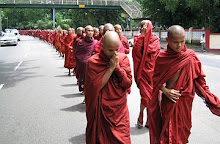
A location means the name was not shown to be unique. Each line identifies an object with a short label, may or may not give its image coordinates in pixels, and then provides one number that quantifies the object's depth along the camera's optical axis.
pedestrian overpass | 43.75
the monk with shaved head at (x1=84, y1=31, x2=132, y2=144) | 3.03
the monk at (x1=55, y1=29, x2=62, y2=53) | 19.75
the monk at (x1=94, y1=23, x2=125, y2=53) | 4.88
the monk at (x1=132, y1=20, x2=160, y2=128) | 5.19
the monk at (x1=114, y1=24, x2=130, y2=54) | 6.98
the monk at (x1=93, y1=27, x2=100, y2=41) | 8.14
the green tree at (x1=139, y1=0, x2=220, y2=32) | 23.06
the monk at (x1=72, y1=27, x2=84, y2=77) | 8.83
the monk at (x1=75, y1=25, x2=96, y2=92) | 7.14
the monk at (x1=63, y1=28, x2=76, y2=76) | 11.02
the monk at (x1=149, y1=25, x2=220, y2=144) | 3.09
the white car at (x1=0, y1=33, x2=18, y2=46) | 30.14
